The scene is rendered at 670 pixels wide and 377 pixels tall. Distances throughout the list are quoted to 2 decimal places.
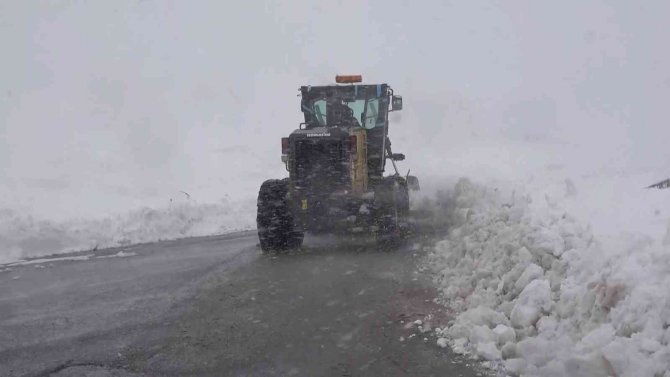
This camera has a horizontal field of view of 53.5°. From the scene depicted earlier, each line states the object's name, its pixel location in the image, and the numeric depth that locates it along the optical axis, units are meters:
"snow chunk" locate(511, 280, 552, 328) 5.15
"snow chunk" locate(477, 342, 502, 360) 4.96
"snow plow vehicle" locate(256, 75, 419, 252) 10.09
